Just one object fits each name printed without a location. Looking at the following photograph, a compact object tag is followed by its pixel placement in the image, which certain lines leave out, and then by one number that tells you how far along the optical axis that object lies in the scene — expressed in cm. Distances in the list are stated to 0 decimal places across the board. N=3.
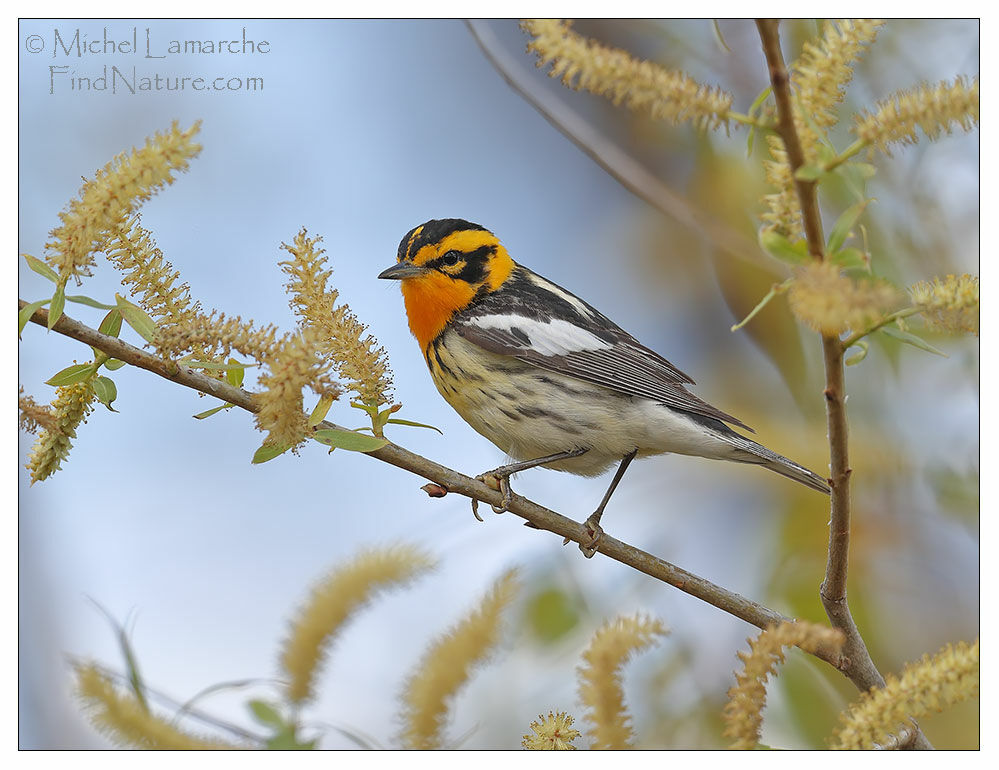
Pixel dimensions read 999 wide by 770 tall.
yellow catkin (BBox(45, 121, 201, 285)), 393
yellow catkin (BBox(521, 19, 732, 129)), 367
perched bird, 437
